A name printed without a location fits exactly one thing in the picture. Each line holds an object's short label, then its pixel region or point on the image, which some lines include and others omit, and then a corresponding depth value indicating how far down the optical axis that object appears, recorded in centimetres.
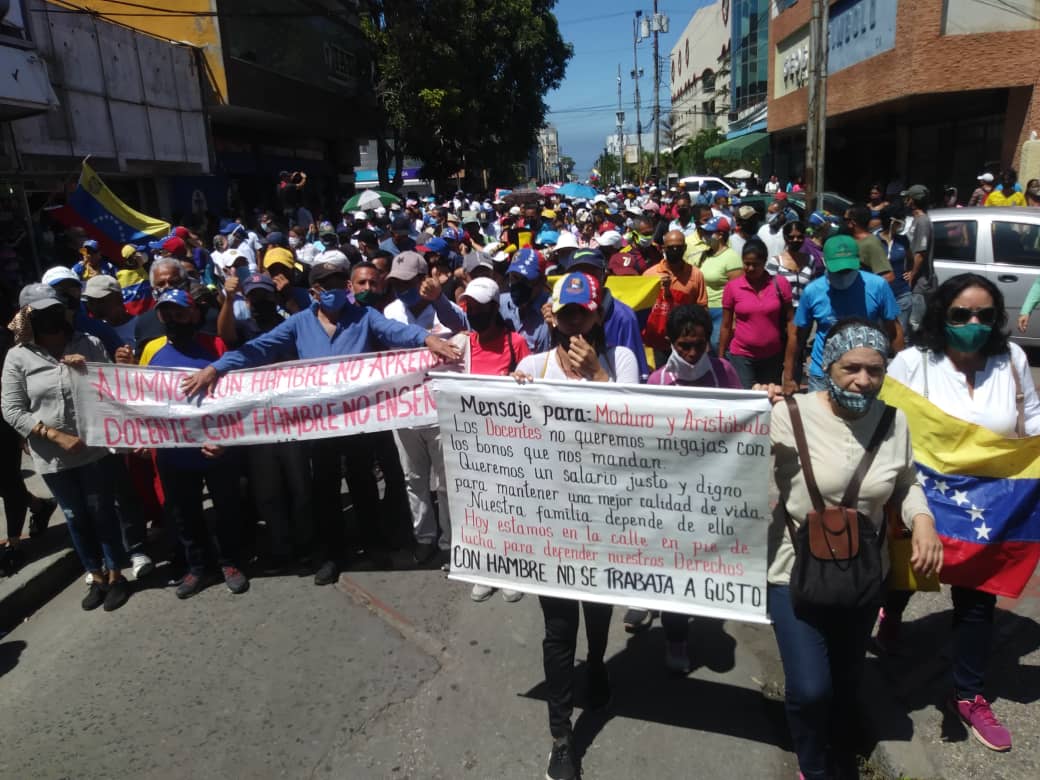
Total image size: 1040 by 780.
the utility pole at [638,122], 6147
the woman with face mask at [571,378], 325
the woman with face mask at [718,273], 764
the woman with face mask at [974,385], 325
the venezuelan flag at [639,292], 669
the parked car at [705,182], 3048
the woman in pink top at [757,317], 613
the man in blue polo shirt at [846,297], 521
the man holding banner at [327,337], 490
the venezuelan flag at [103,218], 779
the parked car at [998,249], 927
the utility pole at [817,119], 1773
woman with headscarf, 273
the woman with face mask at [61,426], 474
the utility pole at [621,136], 7349
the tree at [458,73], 2948
